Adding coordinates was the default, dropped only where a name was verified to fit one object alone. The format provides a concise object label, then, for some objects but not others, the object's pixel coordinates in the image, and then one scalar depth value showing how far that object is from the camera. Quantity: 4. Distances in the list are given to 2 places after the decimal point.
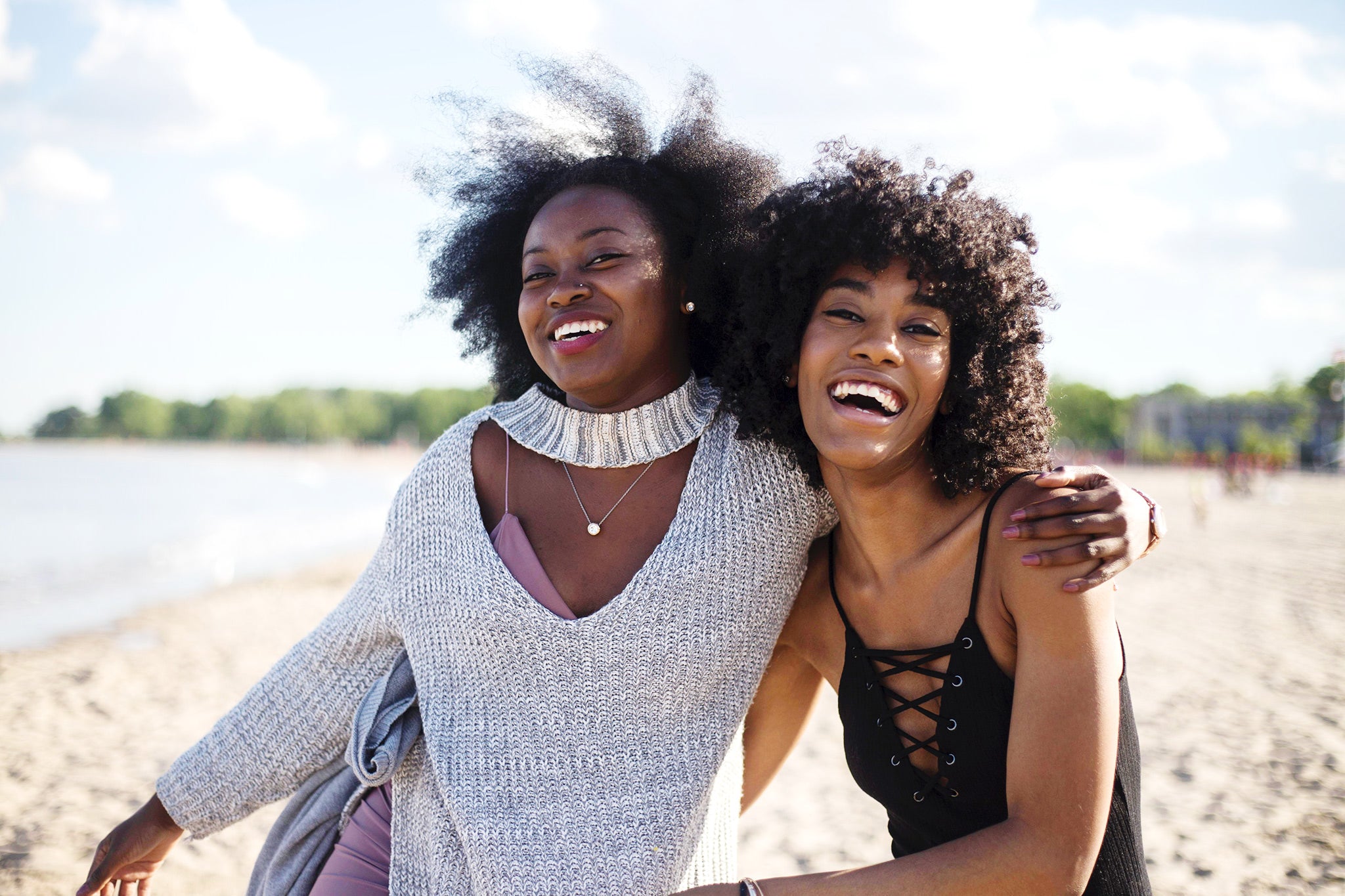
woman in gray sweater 2.32
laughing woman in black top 1.88
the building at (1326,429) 70.00
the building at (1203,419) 83.81
